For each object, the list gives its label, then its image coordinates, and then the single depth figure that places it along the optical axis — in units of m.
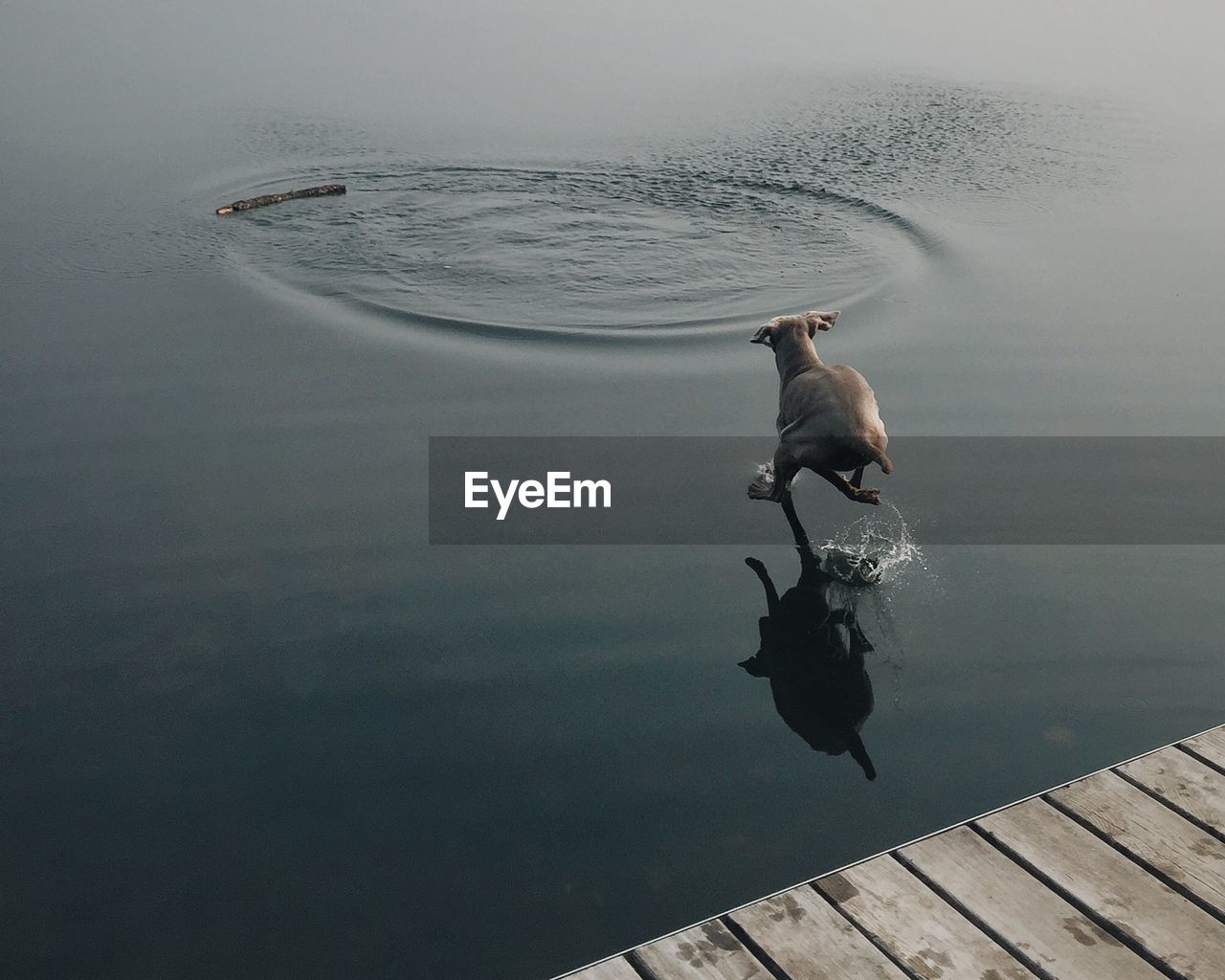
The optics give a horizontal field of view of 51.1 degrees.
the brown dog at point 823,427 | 9.38
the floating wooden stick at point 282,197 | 16.89
